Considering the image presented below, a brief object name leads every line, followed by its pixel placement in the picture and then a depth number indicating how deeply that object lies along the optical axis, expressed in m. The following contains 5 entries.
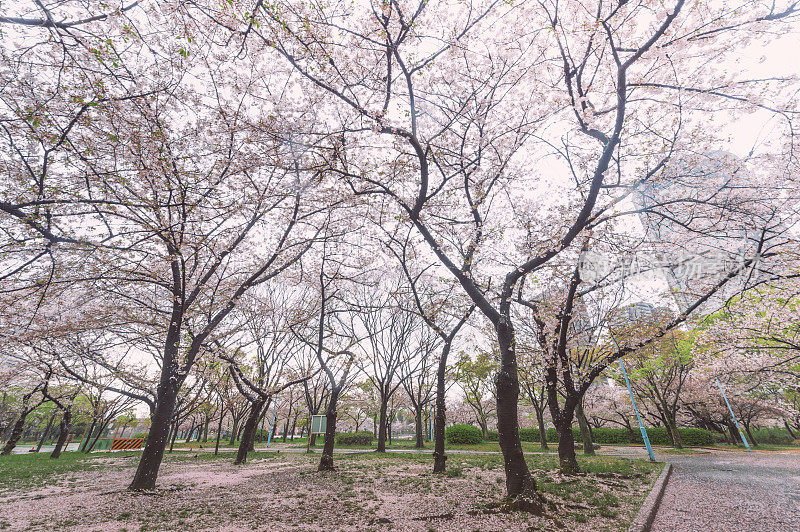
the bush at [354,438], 26.69
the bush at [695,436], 23.67
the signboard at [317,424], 19.25
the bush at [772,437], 30.52
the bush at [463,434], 23.88
